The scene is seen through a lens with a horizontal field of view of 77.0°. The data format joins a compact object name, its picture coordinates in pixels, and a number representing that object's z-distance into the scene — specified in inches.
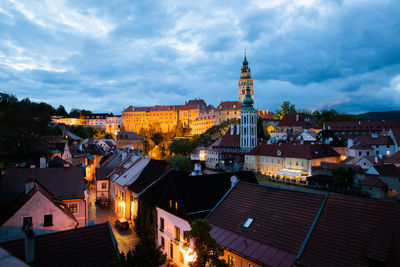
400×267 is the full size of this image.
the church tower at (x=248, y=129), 2817.4
